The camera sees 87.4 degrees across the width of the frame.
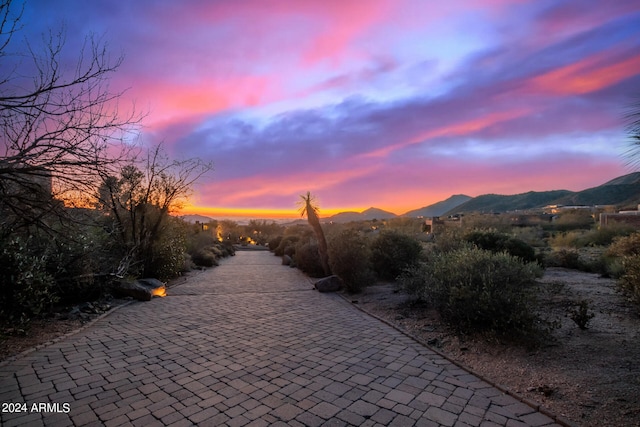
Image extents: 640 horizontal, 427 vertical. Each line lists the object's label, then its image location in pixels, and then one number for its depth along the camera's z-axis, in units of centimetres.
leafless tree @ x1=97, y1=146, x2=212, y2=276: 1105
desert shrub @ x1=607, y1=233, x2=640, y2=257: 962
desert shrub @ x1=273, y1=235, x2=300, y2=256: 2308
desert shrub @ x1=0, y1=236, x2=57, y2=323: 559
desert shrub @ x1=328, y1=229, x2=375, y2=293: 1013
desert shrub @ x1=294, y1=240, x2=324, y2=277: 1407
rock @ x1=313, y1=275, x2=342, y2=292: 1072
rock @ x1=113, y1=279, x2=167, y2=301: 905
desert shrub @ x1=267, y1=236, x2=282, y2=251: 2672
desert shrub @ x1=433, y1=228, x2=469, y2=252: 1066
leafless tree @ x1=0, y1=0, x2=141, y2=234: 379
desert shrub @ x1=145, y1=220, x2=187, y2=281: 1171
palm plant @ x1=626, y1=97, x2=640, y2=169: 353
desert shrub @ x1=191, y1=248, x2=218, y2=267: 1742
